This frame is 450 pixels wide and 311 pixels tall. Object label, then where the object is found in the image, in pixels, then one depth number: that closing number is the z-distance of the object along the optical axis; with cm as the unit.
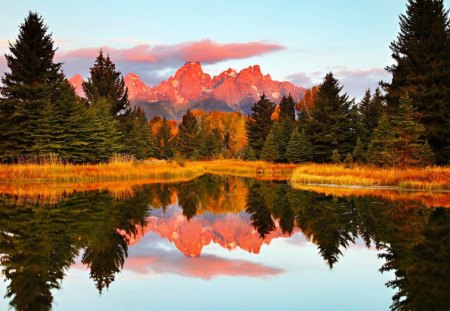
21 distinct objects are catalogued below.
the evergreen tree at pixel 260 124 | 8369
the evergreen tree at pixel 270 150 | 6775
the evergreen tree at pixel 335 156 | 5183
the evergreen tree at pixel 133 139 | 5951
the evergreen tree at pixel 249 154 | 8068
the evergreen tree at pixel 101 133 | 4581
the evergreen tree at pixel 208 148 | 10331
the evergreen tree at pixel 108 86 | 5800
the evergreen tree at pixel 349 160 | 4958
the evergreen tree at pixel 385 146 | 3544
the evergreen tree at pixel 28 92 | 3997
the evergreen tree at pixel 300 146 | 5966
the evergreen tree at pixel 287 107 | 9146
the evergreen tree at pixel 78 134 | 4188
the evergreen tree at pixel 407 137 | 3384
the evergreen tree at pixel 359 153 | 5078
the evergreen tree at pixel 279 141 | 6783
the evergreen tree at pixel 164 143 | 10272
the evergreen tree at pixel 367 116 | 5850
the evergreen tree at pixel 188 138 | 10431
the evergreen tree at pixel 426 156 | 3465
